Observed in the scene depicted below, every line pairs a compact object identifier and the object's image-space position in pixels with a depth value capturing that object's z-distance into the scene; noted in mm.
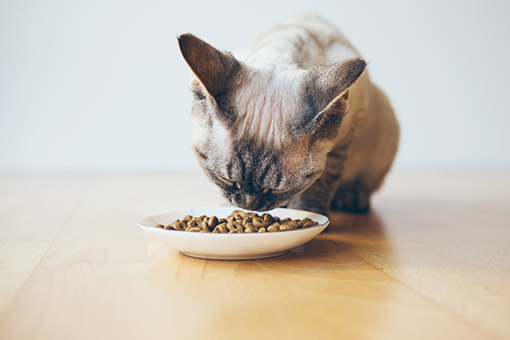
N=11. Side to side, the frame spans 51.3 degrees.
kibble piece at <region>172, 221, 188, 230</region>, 416
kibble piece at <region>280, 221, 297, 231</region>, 413
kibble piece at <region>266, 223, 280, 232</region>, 413
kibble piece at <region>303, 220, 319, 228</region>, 428
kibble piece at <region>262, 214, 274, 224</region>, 442
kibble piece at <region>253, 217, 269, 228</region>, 422
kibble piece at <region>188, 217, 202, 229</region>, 422
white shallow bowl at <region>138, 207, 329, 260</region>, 382
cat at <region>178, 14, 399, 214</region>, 417
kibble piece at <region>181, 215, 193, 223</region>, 437
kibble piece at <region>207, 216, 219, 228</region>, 421
